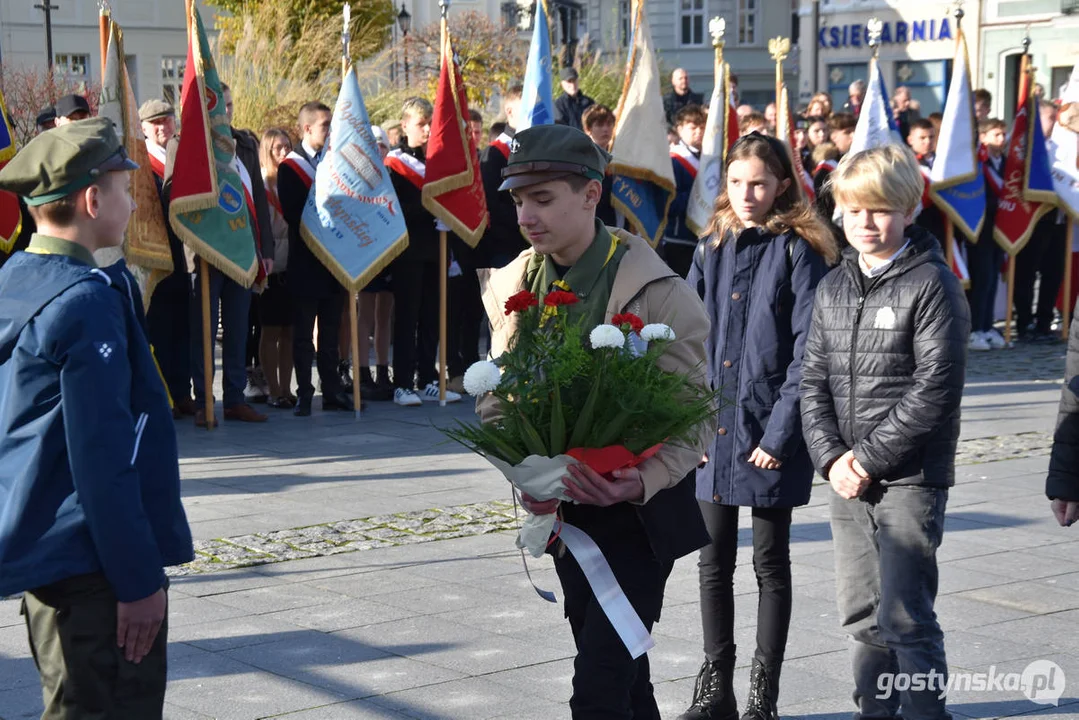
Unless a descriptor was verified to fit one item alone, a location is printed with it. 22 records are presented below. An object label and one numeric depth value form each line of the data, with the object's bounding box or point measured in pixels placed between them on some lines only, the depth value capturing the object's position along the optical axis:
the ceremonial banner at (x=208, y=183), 10.72
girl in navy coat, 5.08
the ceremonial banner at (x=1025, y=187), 15.57
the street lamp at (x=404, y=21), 27.06
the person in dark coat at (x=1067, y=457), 4.52
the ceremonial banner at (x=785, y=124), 13.89
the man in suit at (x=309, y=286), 11.58
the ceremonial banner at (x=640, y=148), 13.18
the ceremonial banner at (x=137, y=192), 10.30
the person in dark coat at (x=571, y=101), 16.64
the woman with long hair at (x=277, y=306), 11.85
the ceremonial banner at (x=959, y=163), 14.91
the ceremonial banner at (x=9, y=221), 10.34
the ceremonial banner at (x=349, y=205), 11.47
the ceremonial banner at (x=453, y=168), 11.89
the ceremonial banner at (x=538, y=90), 12.70
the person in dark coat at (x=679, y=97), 19.92
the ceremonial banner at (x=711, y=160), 13.69
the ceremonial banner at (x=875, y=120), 14.30
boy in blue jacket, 3.32
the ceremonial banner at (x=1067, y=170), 15.66
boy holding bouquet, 3.85
